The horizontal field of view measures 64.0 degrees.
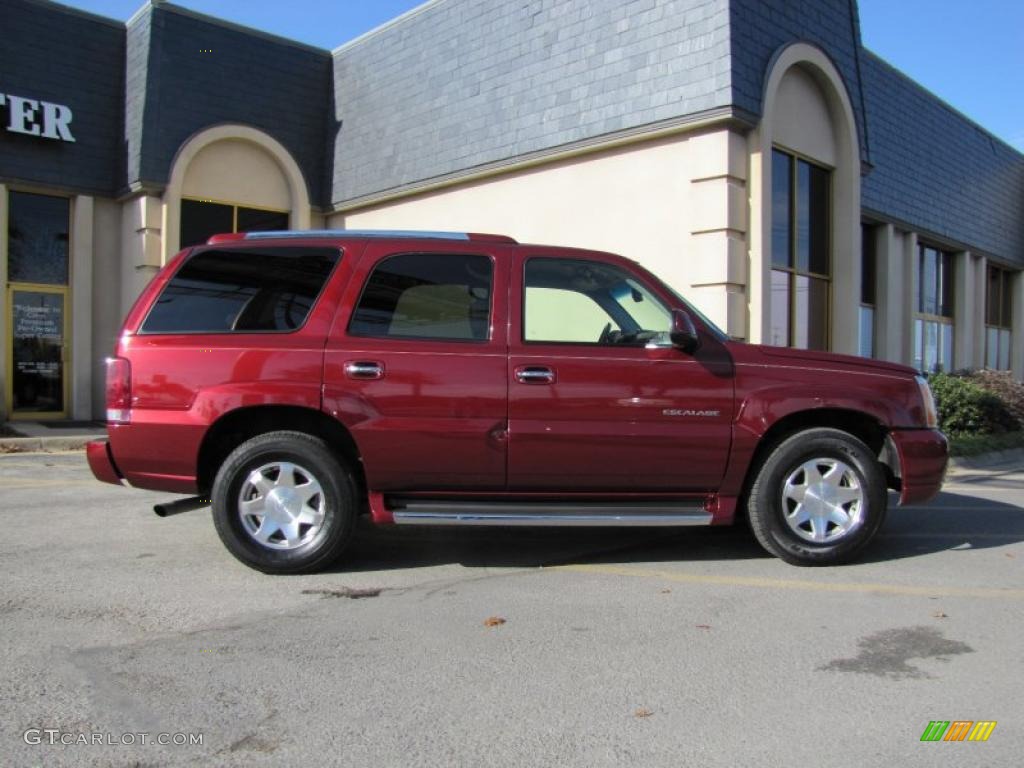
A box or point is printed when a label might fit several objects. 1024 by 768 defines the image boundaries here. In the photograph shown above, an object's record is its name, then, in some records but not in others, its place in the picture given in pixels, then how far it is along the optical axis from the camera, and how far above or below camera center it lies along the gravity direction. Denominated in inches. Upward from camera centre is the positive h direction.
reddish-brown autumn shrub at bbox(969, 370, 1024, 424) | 541.0 +3.4
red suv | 193.0 -4.4
